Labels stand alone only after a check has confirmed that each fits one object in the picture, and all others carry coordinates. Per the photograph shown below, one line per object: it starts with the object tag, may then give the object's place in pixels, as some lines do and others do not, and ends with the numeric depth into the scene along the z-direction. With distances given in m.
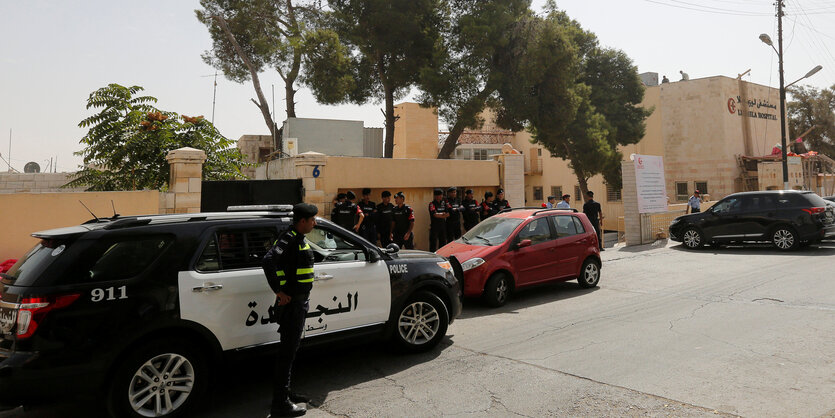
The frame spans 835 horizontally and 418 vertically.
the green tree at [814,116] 41.59
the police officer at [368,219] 11.34
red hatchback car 8.10
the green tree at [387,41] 19.41
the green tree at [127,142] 11.59
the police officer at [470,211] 13.11
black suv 13.23
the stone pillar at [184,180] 9.88
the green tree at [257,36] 20.89
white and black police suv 3.54
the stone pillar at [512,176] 15.40
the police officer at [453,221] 12.77
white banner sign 17.05
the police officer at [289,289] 4.09
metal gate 10.34
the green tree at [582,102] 20.30
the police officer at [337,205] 10.80
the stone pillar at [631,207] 16.98
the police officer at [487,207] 13.44
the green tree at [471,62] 19.38
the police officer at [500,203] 13.47
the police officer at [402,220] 11.45
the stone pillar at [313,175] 11.38
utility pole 23.59
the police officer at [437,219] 12.30
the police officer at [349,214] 10.70
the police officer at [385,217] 11.44
